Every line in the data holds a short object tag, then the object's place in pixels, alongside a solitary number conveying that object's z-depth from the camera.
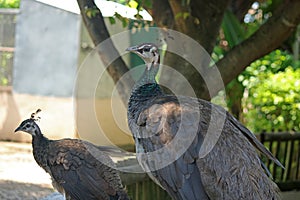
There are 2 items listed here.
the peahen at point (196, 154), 8.78
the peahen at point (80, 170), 10.73
